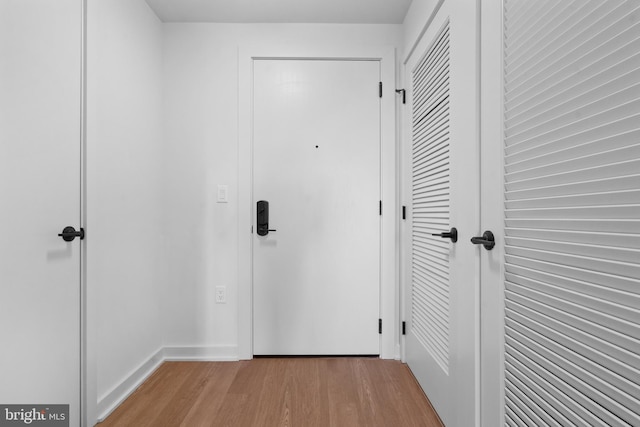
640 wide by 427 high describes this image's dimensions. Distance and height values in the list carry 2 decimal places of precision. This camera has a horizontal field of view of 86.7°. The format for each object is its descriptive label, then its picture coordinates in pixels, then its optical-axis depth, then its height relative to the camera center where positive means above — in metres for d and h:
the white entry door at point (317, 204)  2.38 +0.08
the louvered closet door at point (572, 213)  0.67 +0.01
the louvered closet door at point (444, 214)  1.33 +0.01
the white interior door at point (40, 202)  1.22 +0.05
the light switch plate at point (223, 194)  2.38 +0.14
